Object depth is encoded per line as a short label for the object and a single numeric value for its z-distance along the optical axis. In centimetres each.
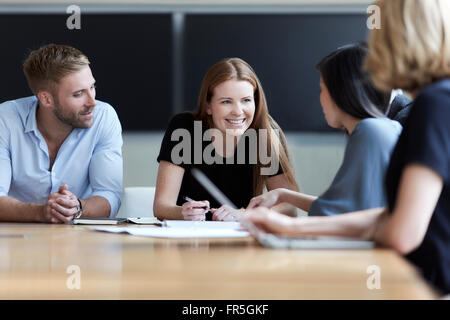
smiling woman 264
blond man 267
